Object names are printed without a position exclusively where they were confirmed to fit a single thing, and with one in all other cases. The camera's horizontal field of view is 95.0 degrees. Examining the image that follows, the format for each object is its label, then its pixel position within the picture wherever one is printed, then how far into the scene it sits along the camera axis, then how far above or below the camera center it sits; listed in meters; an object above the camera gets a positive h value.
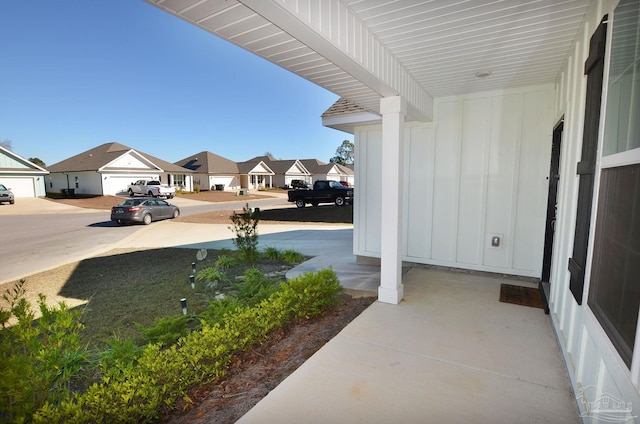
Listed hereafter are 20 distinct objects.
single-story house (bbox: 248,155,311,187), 48.12 +2.31
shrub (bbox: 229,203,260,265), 6.61 -1.25
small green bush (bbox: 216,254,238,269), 6.59 -1.74
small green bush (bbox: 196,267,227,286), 5.64 -1.77
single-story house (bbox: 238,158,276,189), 42.00 +1.73
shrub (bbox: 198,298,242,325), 3.25 -1.50
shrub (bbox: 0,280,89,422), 1.61 -1.10
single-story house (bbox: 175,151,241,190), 38.44 +1.90
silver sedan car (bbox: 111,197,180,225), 13.73 -1.21
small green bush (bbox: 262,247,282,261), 7.07 -1.68
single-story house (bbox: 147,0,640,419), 1.57 +0.57
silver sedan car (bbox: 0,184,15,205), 22.11 -0.71
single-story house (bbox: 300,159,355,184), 50.72 +2.55
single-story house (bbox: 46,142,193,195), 29.03 +1.59
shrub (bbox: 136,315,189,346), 3.13 -1.60
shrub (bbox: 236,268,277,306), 4.10 -1.58
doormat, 3.82 -1.55
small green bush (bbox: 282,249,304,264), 6.74 -1.67
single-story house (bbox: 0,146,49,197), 25.77 +1.05
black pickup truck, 19.64 -0.62
